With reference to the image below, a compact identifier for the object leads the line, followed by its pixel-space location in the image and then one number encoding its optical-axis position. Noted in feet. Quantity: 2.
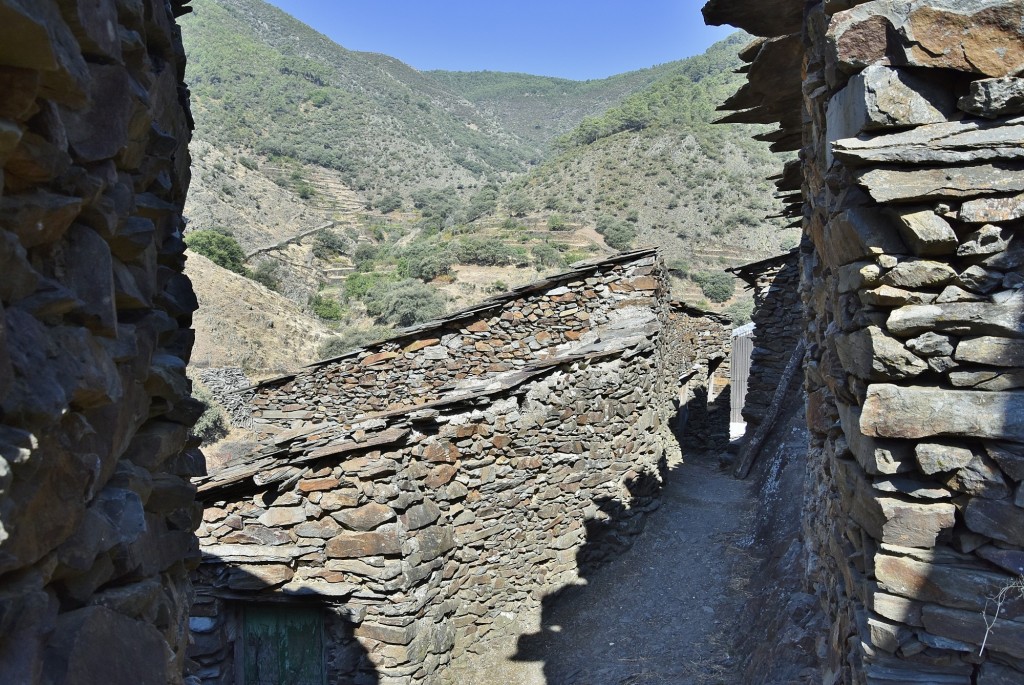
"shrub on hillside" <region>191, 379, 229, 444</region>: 47.47
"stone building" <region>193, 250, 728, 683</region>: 19.70
